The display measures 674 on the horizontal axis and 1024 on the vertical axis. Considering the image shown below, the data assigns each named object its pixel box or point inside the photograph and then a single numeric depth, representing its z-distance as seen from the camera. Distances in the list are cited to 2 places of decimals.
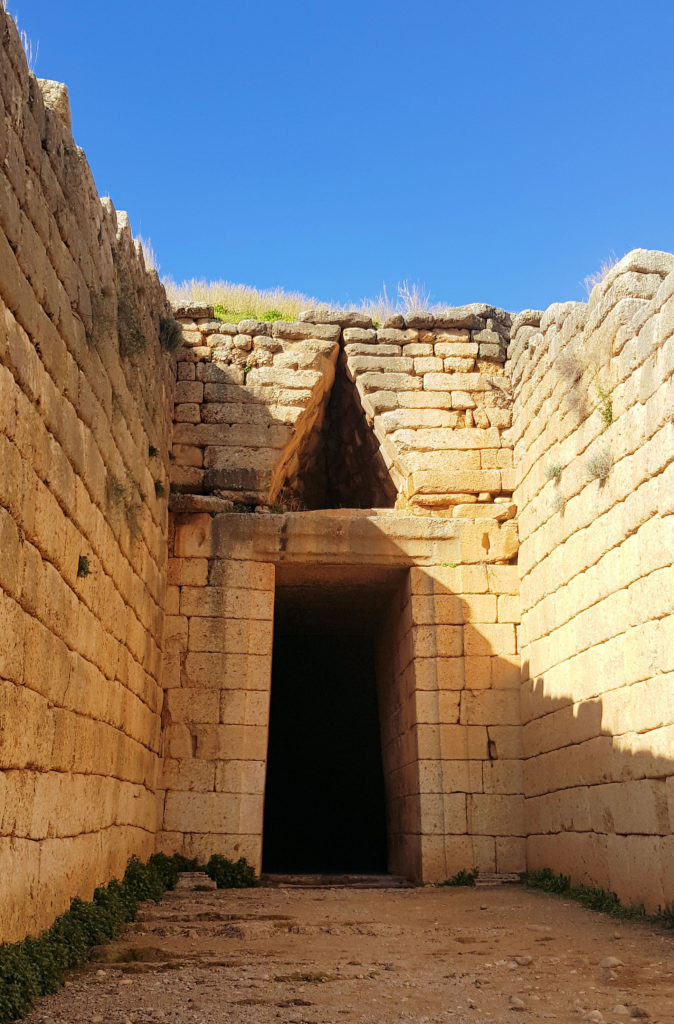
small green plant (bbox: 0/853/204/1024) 4.01
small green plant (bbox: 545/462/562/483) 8.27
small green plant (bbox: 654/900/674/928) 5.81
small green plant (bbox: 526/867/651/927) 6.34
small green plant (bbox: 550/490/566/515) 8.12
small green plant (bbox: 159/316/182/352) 9.30
